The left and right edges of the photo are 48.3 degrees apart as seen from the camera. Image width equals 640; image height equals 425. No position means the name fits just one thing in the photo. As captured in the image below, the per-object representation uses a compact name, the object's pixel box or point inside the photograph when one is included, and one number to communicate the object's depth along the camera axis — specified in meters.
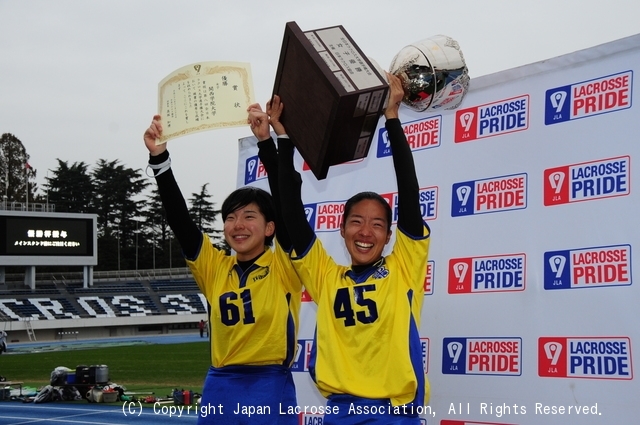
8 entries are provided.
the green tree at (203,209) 59.69
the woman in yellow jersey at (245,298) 3.09
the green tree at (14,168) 55.33
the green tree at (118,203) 57.51
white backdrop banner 3.23
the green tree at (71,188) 58.31
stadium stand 33.31
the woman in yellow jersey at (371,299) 2.65
